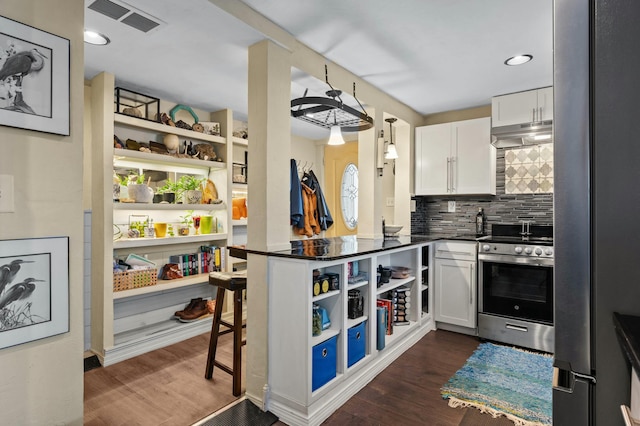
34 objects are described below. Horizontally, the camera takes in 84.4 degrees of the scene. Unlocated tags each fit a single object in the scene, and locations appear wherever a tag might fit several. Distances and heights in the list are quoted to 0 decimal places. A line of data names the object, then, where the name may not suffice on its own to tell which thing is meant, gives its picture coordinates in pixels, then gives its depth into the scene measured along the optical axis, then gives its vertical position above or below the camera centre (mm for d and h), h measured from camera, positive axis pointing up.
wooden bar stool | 2344 -752
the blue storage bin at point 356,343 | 2393 -901
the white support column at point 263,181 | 2211 +214
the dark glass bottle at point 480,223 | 3916 -107
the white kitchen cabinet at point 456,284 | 3404 -696
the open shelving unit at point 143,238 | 2842 -188
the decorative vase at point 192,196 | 3564 +181
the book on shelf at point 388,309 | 2963 -815
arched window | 5363 +256
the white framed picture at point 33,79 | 1172 +472
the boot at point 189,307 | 3562 -963
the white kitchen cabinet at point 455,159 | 3686 +598
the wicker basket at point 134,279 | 2971 -565
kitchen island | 2016 -742
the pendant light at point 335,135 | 2658 +596
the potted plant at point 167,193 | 3389 +204
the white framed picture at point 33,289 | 1184 -262
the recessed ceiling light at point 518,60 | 2695 +1195
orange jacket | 4625 +10
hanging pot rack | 2160 +694
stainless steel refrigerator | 630 +24
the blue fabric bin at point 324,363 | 2076 -907
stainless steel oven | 3027 -697
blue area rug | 2156 -1197
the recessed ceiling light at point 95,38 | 2221 +1137
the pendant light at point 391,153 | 3443 +593
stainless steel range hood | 3203 +753
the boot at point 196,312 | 3492 -993
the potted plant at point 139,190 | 3156 +217
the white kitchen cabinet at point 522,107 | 3264 +1013
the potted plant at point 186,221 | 3695 -75
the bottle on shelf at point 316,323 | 2195 -685
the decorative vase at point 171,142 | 3420 +697
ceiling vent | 1864 +1112
